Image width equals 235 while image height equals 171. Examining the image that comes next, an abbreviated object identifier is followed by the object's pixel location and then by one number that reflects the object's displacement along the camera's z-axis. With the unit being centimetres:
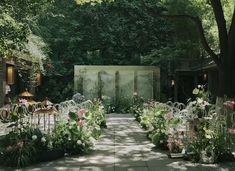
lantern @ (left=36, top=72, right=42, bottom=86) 2086
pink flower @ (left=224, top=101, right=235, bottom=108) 778
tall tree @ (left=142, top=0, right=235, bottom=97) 1052
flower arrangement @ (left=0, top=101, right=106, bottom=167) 749
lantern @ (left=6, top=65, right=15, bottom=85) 1635
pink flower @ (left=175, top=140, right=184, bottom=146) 831
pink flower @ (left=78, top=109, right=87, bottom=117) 918
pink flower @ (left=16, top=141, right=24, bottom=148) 745
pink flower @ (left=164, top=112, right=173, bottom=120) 923
